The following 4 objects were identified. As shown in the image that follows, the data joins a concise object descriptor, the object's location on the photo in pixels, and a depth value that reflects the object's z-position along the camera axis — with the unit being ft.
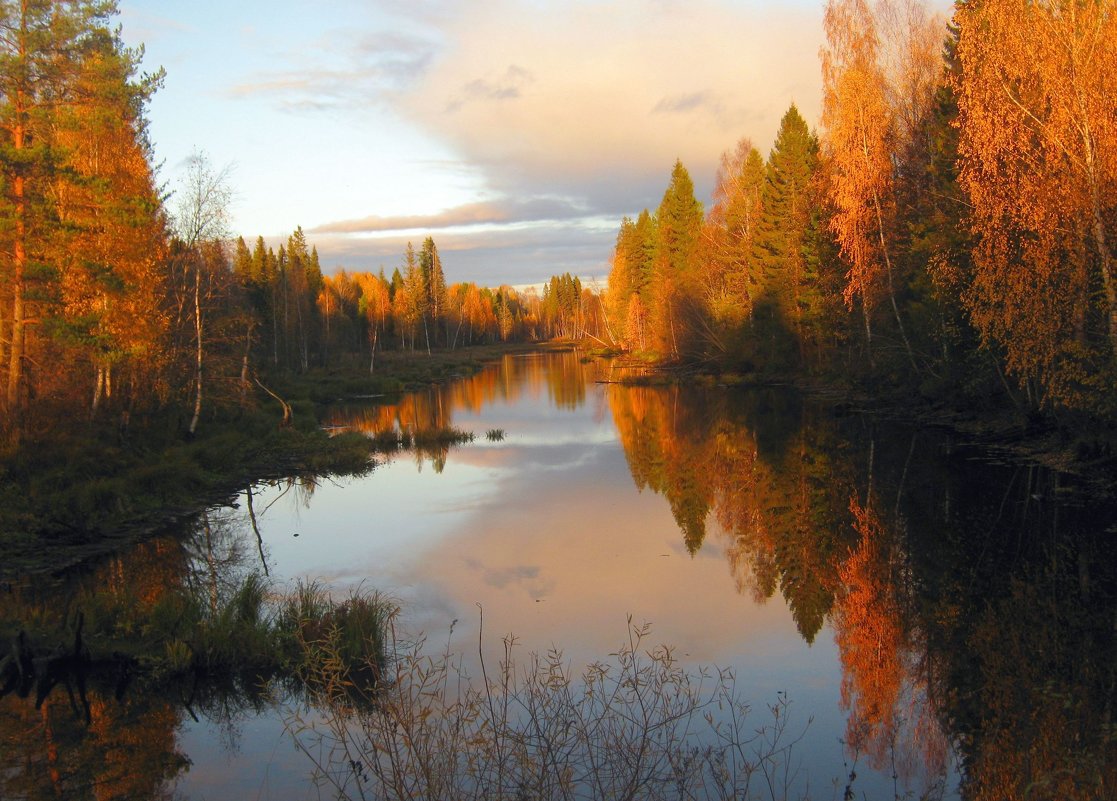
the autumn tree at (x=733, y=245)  134.10
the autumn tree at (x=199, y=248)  72.43
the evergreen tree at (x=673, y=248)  169.07
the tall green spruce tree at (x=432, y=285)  282.36
